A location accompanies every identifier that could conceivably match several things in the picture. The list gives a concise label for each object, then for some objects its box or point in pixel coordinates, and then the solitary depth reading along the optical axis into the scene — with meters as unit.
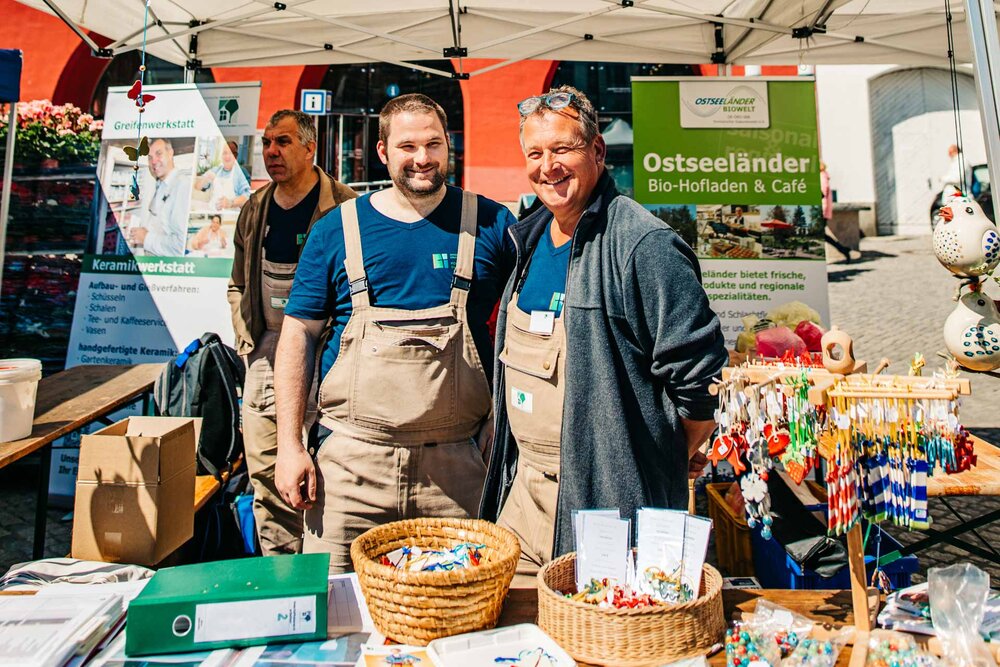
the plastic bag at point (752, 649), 1.13
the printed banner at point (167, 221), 4.25
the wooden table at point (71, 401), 2.27
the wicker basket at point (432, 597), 1.20
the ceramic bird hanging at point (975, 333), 1.73
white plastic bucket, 2.15
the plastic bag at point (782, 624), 1.19
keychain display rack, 1.14
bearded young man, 1.97
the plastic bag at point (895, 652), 1.13
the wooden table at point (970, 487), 2.29
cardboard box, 2.09
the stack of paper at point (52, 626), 1.15
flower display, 5.19
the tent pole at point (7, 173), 3.26
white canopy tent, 3.88
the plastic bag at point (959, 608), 1.14
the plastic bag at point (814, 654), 1.13
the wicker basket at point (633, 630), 1.14
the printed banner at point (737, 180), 3.83
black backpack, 3.38
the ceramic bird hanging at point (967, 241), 1.75
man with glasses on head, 1.53
